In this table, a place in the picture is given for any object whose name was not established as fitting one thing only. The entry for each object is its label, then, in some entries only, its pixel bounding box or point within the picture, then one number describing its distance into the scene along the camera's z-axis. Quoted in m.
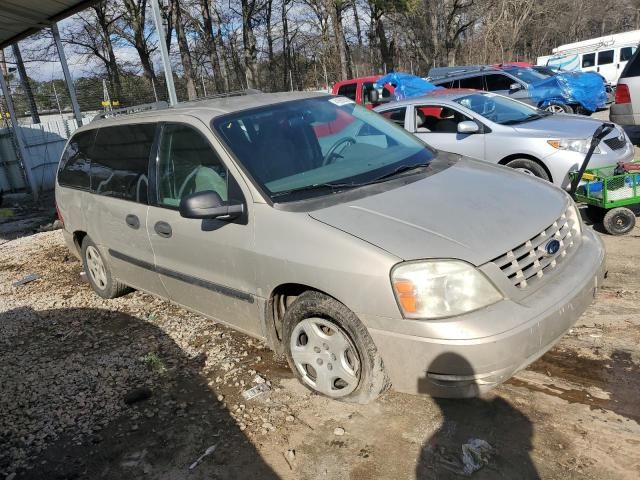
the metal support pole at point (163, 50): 7.86
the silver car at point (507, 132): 6.39
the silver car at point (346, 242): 2.52
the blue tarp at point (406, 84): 13.38
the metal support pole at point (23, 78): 13.77
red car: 13.84
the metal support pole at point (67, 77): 11.48
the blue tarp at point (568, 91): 14.20
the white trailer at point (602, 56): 22.44
